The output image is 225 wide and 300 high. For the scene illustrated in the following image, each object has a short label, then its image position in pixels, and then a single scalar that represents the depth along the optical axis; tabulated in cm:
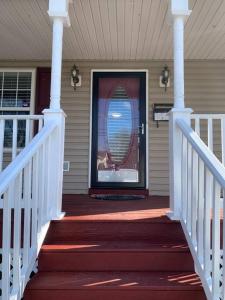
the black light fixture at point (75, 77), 390
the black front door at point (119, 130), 390
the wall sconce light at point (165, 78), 389
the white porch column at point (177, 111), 226
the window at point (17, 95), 397
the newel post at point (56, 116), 224
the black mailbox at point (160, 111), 390
